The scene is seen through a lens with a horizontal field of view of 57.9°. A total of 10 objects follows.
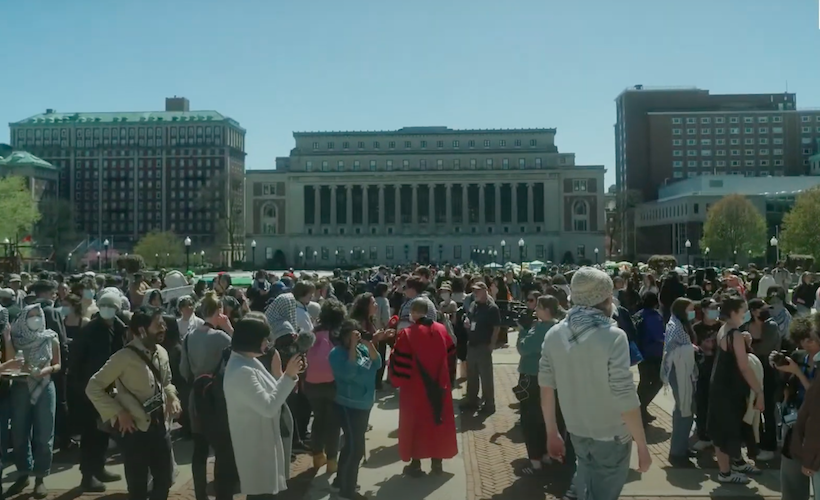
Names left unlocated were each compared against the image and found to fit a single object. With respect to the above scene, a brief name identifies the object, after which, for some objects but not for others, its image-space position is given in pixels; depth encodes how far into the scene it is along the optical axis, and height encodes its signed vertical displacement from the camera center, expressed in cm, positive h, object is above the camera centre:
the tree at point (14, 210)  6203 +468
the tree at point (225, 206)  11981 +982
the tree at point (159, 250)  8425 +149
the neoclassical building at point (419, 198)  10706 +905
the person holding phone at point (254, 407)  589 -116
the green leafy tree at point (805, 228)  5448 +213
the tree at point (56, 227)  10138 +507
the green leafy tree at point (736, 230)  7338 +268
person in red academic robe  884 -155
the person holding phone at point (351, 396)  808 -150
